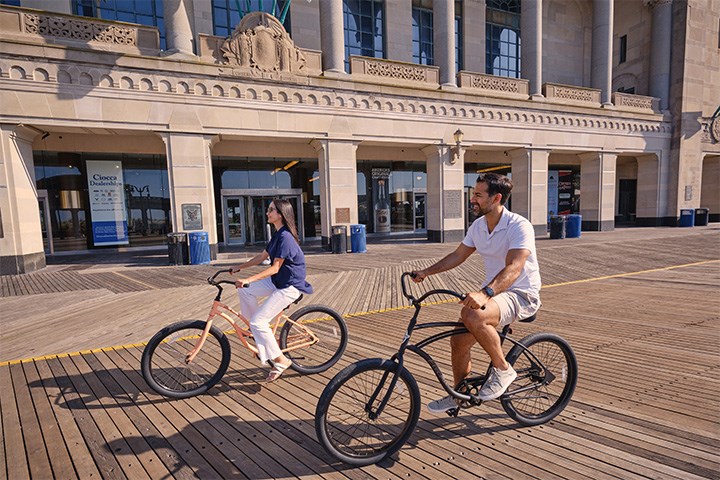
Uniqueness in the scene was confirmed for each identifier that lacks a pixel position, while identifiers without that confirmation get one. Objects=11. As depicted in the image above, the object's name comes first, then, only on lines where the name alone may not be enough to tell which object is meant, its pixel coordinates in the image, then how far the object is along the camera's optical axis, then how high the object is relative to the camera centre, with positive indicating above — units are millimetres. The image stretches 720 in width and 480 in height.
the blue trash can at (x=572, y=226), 17266 -1209
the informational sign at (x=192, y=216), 12539 -101
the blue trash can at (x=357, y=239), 14070 -1214
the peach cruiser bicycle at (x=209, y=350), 3482 -1492
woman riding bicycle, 3527 -785
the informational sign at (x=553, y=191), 25703 +761
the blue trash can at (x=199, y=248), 11938 -1166
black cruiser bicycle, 2473 -1468
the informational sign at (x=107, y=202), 16031 +614
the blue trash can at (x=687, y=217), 22234 -1218
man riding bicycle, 2506 -577
